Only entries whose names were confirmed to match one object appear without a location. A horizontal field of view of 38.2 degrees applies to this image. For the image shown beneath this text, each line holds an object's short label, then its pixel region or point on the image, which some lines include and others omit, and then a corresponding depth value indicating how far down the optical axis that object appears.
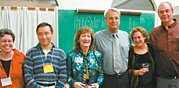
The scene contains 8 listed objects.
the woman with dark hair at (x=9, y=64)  2.56
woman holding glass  2.95
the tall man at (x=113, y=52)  2.87
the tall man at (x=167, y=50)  2.89
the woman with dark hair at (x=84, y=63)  2.73
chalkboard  3.85
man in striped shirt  2.58
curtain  3.59
